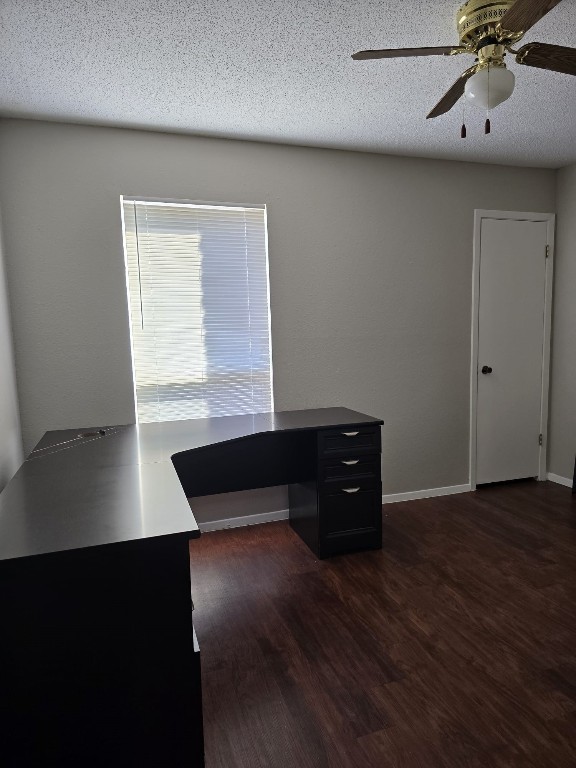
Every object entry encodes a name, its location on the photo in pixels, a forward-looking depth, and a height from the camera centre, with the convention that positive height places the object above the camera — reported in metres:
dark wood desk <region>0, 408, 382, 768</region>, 1.13 -0.77
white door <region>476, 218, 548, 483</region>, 3.75 -0.21
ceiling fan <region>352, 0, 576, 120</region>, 1.56 +0.92
